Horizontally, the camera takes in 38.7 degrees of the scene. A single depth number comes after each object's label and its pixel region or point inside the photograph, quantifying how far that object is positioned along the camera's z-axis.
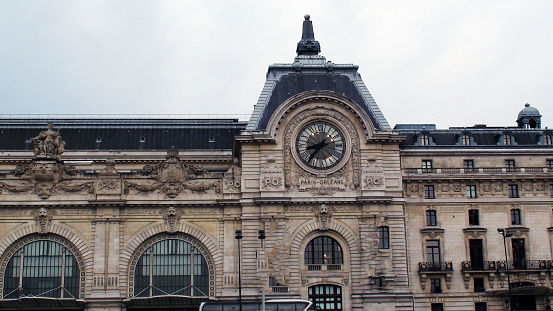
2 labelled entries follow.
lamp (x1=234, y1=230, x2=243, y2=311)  56.41
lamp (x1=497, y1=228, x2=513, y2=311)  64.12
